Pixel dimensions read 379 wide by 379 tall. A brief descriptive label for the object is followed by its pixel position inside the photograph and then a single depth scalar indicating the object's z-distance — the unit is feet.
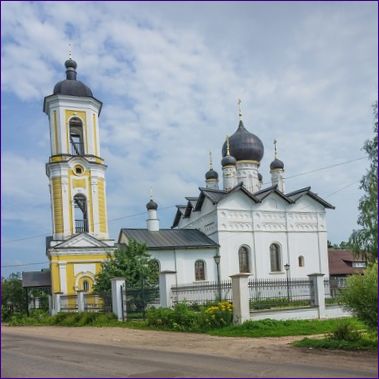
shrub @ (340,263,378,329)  33.60
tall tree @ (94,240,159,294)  75.87
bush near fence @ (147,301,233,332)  51.52
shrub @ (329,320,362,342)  36.35
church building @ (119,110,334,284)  99.96
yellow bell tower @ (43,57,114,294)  92.07
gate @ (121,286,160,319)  65.05
